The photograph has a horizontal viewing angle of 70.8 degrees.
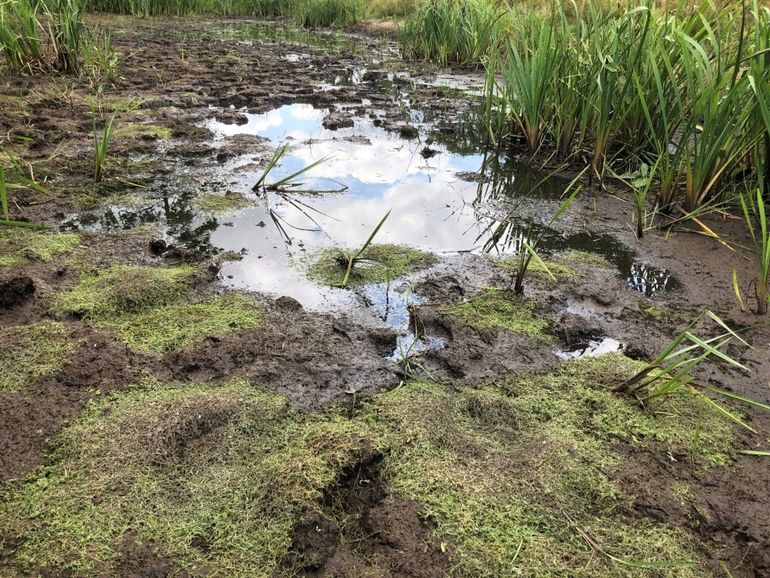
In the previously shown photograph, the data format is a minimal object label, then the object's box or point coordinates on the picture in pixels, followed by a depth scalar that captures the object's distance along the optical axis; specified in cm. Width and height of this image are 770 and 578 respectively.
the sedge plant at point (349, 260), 232
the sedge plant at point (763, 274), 203
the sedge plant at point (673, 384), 155
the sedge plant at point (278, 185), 322
